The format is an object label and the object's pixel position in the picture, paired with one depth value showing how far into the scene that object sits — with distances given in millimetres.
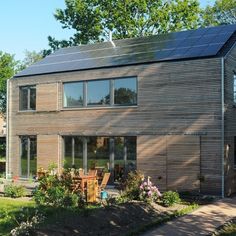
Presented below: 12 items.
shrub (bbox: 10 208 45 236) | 7495
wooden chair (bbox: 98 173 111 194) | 13805
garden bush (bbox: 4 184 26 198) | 13407
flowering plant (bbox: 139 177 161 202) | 11393
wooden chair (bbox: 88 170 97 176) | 14022
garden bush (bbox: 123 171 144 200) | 11710
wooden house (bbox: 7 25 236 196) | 13463
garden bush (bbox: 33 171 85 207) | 11229
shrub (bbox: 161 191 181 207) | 11240
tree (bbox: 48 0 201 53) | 30637
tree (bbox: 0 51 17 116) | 32108
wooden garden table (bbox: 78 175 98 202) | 12139
